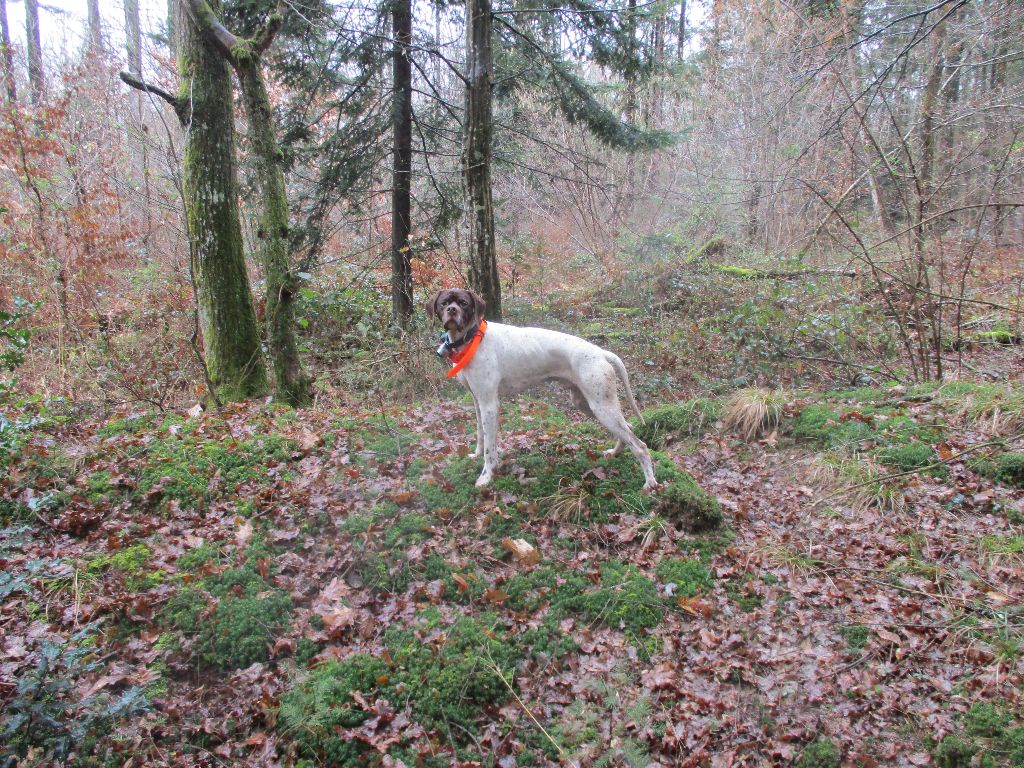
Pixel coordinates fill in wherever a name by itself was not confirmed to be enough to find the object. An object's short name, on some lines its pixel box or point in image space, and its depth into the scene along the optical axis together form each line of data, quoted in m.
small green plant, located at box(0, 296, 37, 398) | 4.13
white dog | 4.79
